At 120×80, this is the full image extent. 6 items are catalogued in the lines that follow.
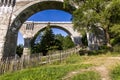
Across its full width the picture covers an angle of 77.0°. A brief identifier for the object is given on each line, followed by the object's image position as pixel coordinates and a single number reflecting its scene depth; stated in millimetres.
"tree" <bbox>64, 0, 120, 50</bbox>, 7922
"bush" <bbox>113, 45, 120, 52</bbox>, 8760
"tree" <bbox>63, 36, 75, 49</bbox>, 21855
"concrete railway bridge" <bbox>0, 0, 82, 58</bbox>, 10897
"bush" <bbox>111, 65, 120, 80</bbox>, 4097
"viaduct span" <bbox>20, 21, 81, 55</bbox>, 19249
